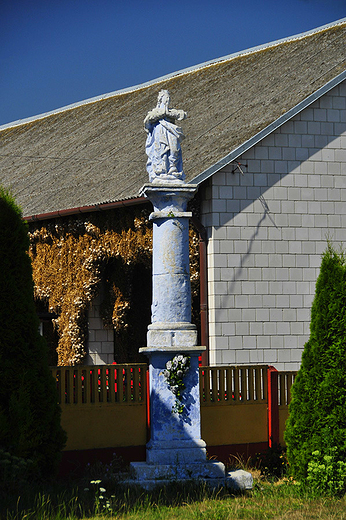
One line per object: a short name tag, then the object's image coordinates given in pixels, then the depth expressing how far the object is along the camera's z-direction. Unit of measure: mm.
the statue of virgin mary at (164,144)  17391
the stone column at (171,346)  16094
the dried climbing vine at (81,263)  25594
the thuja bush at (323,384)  15203
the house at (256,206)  23250
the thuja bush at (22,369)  14484
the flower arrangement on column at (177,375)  16406
